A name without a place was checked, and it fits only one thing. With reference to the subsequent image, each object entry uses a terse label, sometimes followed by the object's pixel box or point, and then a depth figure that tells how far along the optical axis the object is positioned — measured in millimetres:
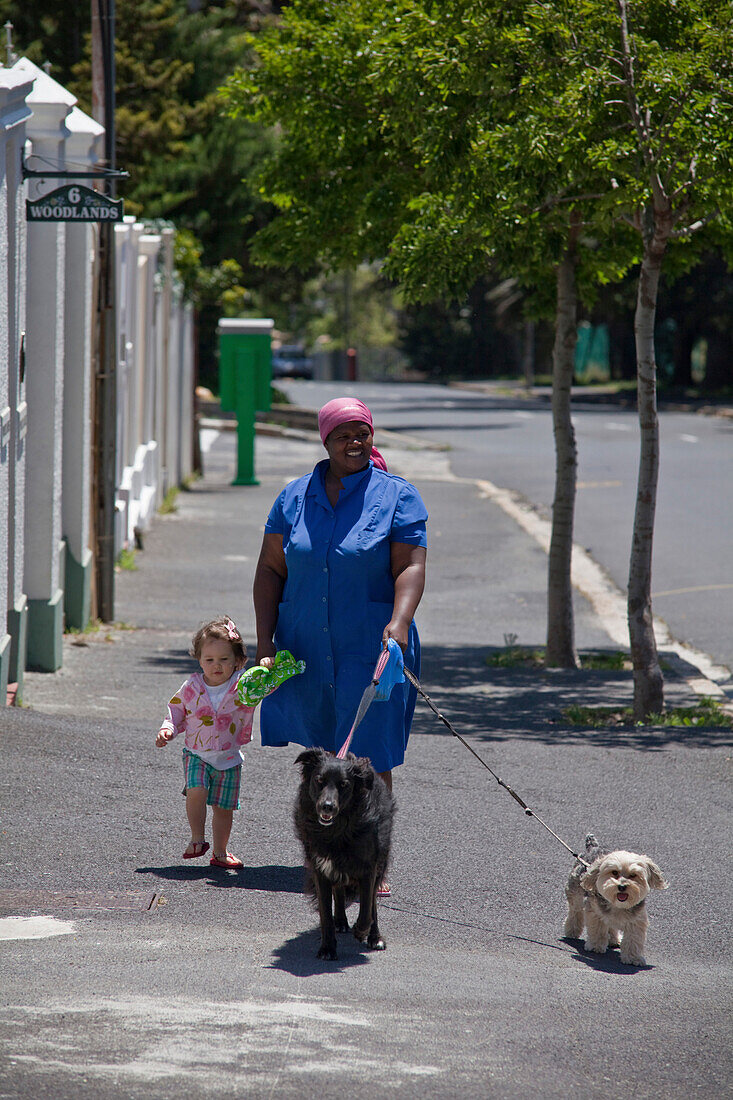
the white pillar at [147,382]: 33844
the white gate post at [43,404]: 19062
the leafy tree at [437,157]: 17578
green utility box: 46937
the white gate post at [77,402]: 21766
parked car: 129500
